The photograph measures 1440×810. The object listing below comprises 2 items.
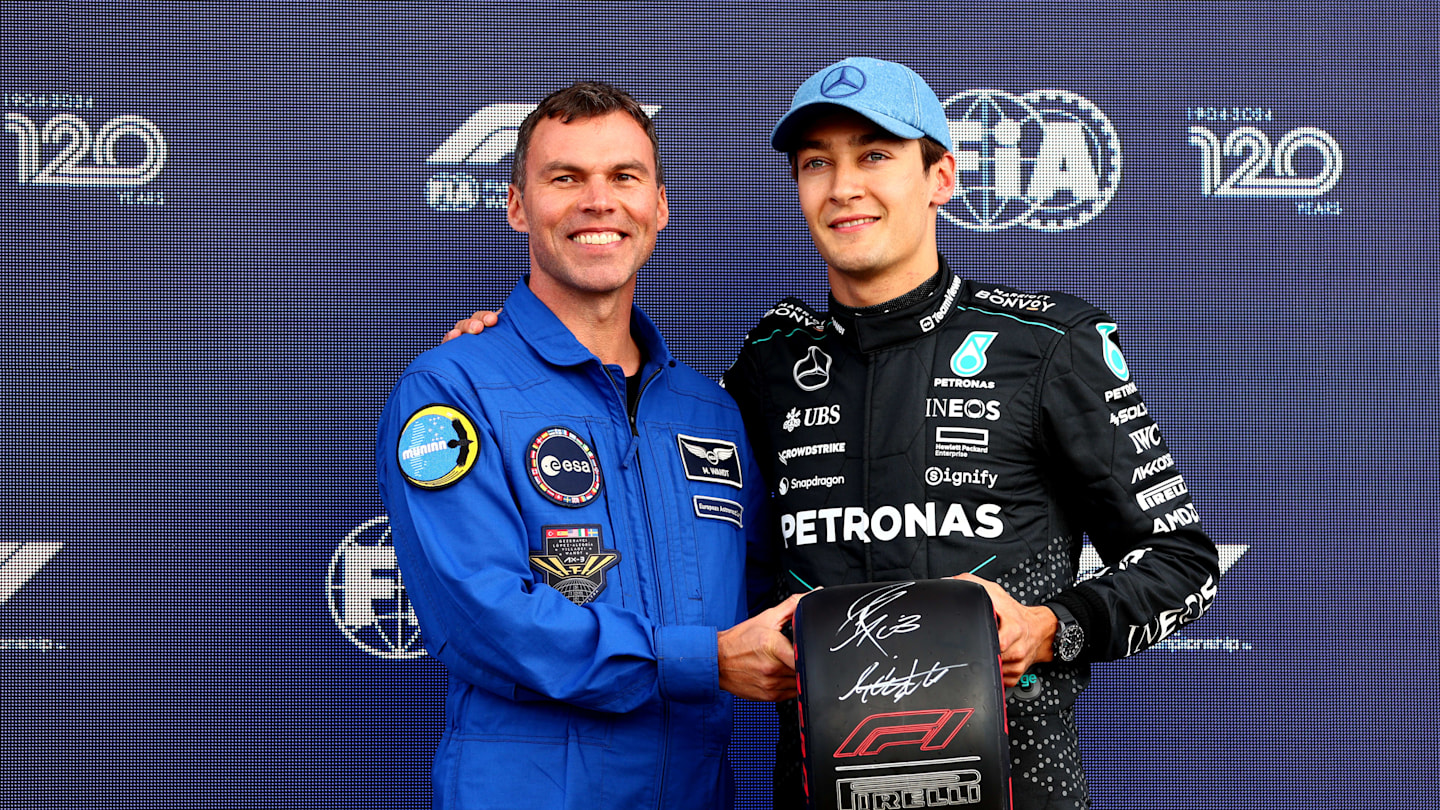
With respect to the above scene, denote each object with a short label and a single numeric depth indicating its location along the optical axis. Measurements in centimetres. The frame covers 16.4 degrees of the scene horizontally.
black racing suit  501
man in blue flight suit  493
